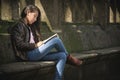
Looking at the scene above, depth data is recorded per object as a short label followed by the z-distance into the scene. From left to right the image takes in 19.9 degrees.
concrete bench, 4.53
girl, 4.94
